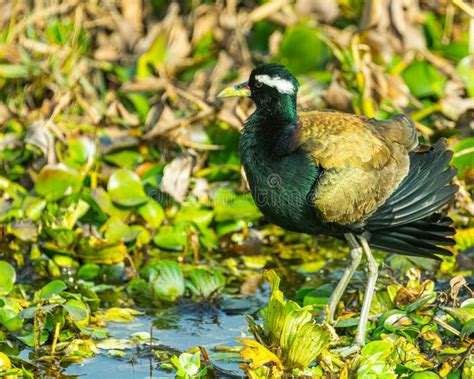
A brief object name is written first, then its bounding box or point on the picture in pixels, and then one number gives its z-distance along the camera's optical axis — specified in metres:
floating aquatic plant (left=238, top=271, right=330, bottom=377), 8.65
